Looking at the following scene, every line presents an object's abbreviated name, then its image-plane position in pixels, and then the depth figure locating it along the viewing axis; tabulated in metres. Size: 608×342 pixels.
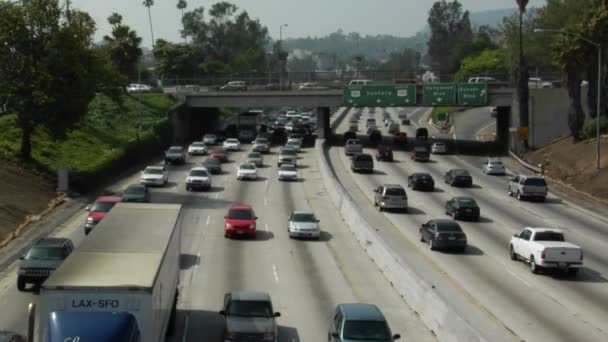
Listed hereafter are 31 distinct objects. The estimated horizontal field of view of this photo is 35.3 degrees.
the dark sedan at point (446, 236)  43.12
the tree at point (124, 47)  117.28
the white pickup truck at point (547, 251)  37.25
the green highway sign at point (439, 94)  94.94
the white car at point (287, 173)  72.50
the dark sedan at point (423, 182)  66.19
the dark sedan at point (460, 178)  69.12
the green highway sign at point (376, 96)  97.50
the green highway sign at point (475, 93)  92.44
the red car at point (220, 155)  84.75
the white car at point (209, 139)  101.00
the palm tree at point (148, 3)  154.75
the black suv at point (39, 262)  32.88
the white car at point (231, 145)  96.00
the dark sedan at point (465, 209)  52.66
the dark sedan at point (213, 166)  76.44
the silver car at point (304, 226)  46.97
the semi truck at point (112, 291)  18.47
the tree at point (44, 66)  60.94
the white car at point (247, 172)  72.56
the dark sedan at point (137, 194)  52.28
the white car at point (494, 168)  77.44
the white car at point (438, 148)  93.94
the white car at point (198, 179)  65.56
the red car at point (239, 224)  46.91
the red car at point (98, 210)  45.25
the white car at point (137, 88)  114.29
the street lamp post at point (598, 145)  62.44
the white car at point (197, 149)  90.69
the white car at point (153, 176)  66.25
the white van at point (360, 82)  109.57
